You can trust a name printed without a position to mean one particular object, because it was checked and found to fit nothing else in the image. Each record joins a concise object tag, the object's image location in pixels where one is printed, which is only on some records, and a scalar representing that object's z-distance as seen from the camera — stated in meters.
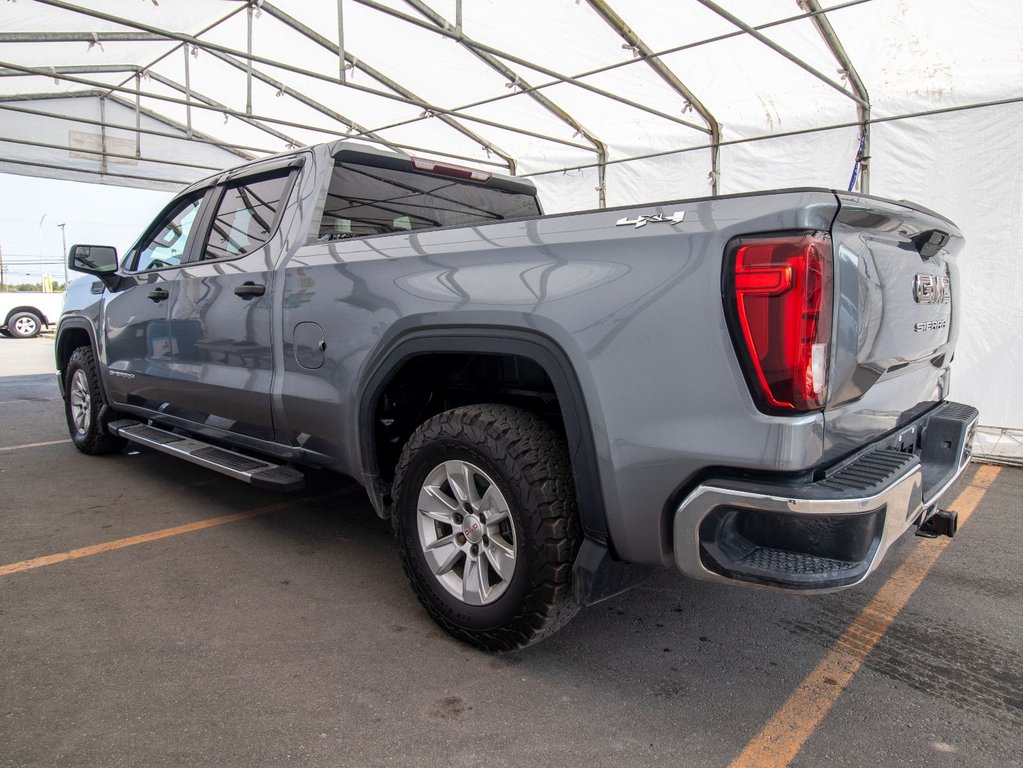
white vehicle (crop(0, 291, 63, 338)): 18.56
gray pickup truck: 1.85
